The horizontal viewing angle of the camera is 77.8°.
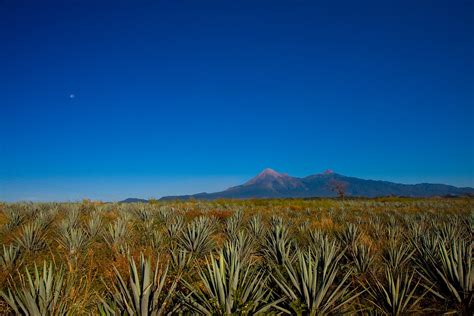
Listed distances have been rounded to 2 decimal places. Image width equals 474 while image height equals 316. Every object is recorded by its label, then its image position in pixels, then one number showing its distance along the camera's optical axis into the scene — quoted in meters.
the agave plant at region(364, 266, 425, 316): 3.28
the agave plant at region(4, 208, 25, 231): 9.79
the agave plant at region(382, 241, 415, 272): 5.11
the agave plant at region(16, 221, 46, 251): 6.91
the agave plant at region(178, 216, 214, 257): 6.59
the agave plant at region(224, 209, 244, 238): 8.12
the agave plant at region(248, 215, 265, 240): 7.99
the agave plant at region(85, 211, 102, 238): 8.39
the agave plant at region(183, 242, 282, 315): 2.80
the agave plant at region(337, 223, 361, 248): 7.00
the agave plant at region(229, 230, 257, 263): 5.11
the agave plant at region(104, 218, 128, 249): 7.28
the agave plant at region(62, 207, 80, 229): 8.14
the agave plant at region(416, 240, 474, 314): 3.51
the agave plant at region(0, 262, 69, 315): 2.62
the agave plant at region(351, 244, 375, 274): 5.15
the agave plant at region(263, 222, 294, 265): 5.28
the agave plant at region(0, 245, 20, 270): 4.99
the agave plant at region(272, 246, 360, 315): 3.01
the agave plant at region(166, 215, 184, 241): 7.83
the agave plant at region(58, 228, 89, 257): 6.63
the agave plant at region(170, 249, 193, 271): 4.66
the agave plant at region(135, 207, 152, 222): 12.99
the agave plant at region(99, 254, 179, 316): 2.58
